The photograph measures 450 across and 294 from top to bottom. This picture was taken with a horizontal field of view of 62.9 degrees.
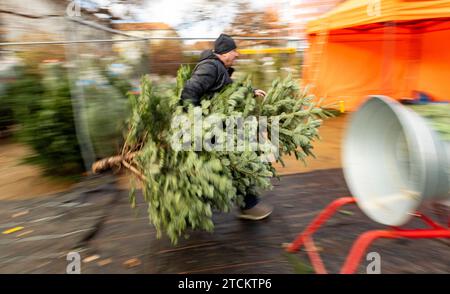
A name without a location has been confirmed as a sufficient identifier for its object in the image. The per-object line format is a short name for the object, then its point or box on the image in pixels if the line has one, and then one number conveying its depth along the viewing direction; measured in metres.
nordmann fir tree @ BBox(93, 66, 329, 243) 2.45
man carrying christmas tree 2.99
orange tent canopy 6.59
